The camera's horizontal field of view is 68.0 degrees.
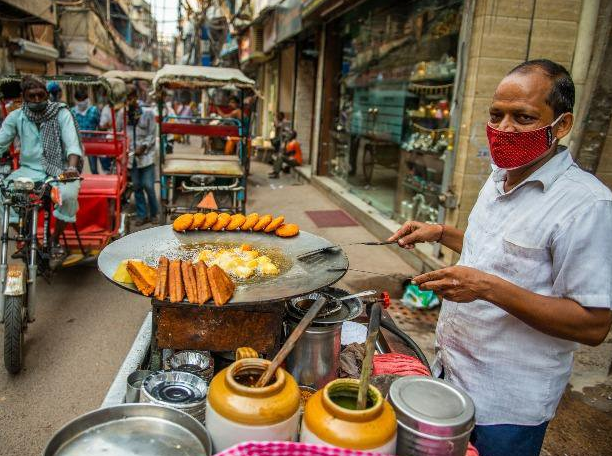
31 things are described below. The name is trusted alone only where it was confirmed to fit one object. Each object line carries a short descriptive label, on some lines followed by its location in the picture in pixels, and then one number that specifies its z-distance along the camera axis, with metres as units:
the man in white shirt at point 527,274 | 1.59
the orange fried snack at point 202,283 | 1.97
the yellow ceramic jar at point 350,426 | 1.22
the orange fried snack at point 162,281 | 1.96
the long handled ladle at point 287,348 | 1.38
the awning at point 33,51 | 14.41
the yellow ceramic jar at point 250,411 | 1.29
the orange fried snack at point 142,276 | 2.04
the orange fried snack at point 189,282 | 1.99
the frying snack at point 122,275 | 2.14
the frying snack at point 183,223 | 3.06
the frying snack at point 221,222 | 3.20
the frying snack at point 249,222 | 3.22
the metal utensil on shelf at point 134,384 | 2.05
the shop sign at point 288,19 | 11.35
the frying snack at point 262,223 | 3.21
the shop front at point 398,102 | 6.41
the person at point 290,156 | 14.15
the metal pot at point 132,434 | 1.38
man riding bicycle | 4.80
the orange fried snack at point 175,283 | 1.98
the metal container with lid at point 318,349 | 2.12
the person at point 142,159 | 8.19
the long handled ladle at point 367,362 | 1.36
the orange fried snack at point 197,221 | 3.16
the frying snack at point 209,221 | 3.20
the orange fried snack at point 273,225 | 3.20
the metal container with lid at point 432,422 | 1.29
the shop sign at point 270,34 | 14.66
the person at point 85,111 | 9.35
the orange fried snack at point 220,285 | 2.00
